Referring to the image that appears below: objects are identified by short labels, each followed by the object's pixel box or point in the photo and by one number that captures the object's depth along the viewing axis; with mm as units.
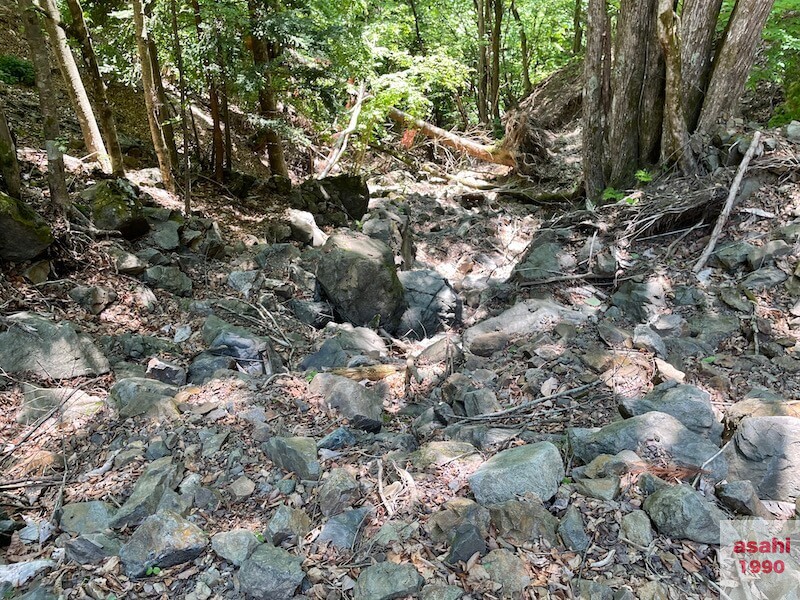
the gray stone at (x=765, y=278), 4789
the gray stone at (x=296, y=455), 2854
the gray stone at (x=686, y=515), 2162
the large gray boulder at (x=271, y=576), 2090
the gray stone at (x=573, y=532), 2197
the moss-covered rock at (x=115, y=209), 5957
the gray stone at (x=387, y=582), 2021
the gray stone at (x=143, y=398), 3467
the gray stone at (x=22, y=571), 2201
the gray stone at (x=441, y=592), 1993
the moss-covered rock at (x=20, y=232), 4648
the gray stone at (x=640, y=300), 5152
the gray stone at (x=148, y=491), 2543
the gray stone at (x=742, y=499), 2287
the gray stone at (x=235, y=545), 2258
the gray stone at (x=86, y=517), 2508
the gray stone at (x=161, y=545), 2236
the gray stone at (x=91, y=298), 5000
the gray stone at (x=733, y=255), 5188
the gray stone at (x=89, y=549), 2299
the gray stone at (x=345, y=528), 2344
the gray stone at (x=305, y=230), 8102
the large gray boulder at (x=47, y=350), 3867
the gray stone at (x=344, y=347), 4645
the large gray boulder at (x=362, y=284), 5691
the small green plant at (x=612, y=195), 7113
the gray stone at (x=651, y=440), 2627
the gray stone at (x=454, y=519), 2279
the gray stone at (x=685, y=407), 2953
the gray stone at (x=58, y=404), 3471
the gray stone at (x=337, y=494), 2549
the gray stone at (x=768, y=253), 4992
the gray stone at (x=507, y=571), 2033
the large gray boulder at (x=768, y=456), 2529
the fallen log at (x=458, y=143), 11555
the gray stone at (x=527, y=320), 5008
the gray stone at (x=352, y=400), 3506
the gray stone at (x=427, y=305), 5895
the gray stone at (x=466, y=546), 2148
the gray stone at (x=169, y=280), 5816
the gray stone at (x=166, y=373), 4289
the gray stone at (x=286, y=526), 2357
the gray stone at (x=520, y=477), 2424
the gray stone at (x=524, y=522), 2236
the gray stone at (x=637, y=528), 2193
